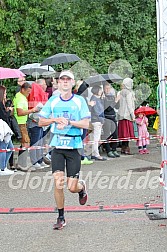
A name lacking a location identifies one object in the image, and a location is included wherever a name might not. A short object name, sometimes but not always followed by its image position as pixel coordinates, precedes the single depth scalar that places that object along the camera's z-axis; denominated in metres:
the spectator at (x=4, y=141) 10.91
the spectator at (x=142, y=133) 14.08
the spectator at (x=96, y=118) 12.82
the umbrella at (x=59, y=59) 13.82
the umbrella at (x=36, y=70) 15.23
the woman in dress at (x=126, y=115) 13.65
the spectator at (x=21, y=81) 11.51
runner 6.80
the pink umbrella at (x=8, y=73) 11.62
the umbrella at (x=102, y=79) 13.51
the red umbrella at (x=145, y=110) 14.22
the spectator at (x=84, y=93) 12.30
